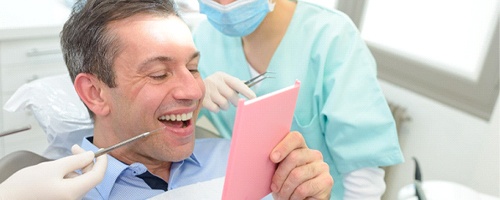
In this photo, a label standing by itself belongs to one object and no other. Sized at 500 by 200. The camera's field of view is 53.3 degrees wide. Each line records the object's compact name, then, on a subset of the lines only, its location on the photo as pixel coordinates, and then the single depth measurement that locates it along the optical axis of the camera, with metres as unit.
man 1.12
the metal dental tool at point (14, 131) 0.94
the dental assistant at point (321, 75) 1.37
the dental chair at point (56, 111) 1.45
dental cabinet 2.11
